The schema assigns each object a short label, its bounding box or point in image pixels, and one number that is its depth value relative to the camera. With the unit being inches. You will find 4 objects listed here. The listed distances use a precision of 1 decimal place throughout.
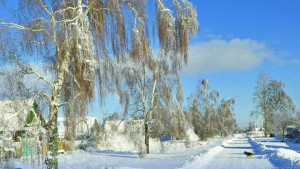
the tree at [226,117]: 2832.2
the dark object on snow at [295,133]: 1802.4
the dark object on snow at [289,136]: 1979.9
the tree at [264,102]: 2625.5
